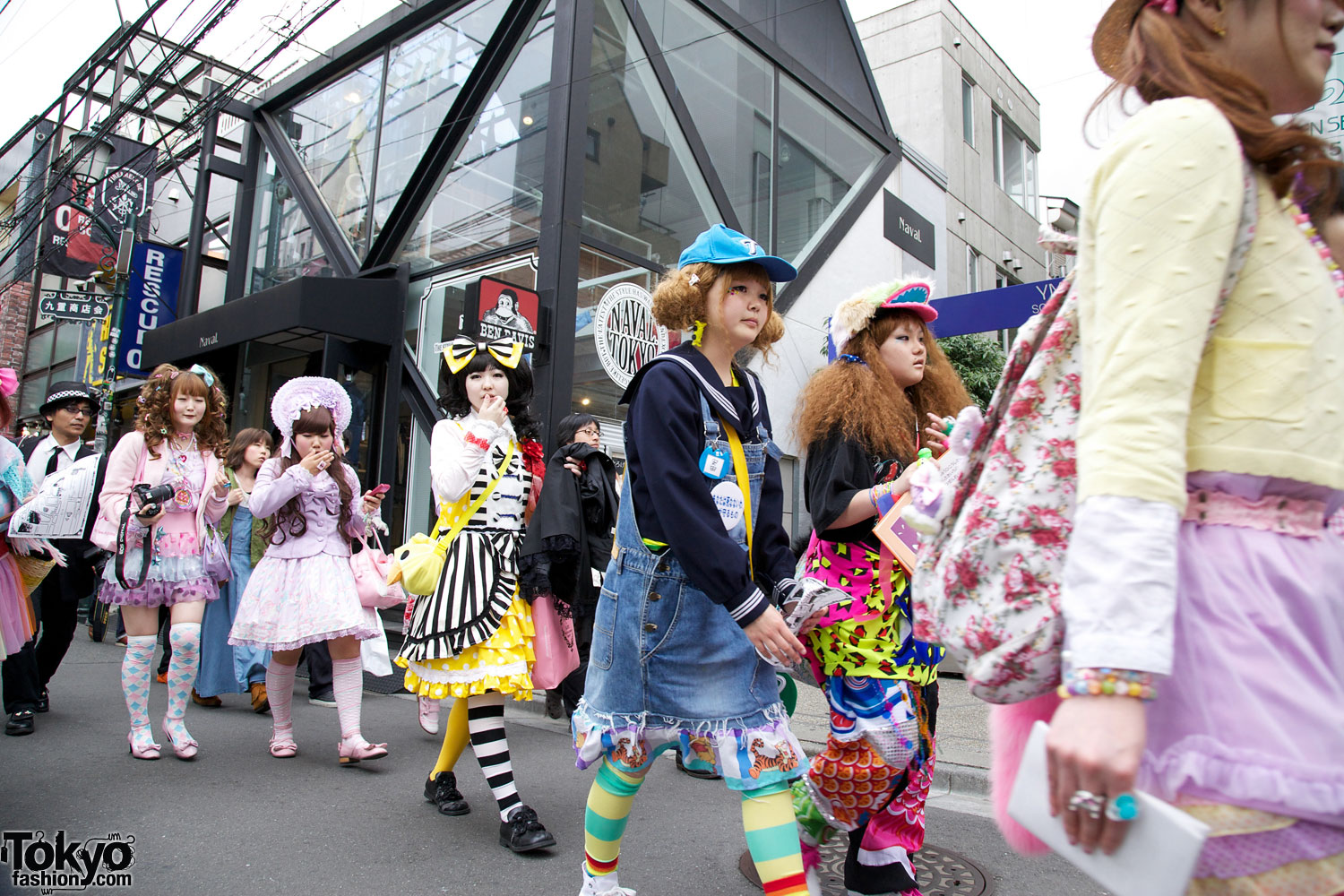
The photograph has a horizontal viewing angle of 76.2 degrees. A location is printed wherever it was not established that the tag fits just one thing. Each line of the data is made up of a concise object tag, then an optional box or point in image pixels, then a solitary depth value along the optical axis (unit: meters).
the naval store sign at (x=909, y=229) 14.16
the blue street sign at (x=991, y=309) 7.68
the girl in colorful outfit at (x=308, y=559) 4.34
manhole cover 2.81
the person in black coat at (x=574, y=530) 3.68
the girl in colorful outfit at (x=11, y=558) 3.29
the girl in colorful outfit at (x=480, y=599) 3.32
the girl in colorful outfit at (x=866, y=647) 2.53
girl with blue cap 2.07
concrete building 17.09
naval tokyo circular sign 8.64
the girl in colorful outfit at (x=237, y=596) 5.82
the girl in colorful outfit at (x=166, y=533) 4.35
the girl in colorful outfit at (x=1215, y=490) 0.90
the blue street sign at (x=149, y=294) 13.40
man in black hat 4.91
